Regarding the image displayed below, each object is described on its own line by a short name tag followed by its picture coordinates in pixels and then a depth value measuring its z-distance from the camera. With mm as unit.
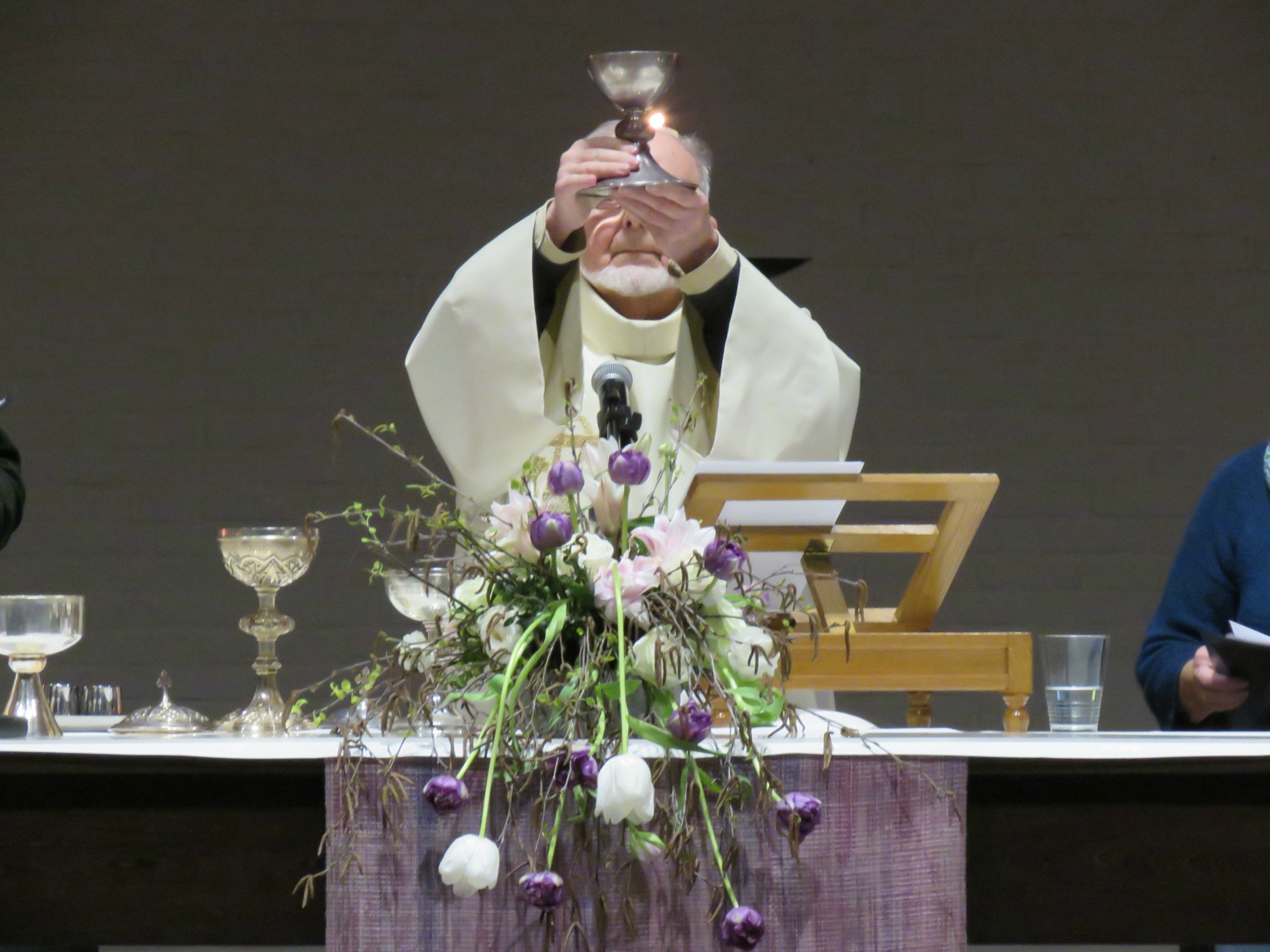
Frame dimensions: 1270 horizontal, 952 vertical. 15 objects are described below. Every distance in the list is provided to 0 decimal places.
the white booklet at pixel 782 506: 9712
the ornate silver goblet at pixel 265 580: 10232
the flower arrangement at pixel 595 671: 9168
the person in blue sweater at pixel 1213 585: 10467
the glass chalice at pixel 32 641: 10007
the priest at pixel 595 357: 10741
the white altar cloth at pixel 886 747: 9292
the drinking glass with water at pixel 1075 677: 9834
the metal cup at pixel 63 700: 10979
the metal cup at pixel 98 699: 11002
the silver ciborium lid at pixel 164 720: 10176
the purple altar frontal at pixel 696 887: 9217
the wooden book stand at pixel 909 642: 9714
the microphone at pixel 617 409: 9585
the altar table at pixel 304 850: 9392
